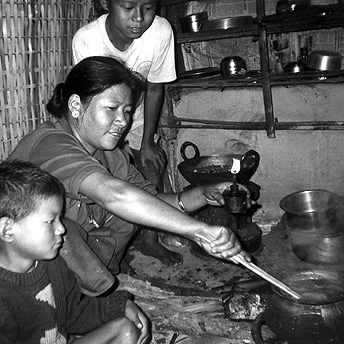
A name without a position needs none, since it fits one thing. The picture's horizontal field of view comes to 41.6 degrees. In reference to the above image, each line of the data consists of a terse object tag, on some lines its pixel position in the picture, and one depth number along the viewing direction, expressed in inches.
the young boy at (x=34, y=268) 75.9
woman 83.0
